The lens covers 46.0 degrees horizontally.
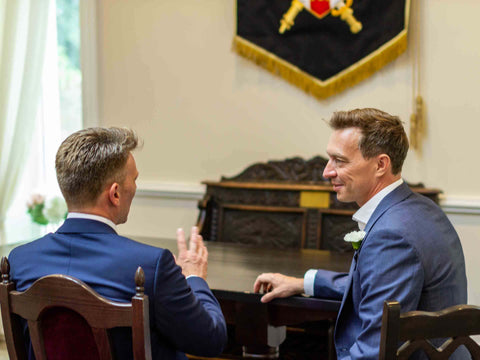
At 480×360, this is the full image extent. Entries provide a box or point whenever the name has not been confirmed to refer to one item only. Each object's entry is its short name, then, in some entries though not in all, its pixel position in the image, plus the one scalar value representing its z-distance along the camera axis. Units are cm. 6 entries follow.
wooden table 237
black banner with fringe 426
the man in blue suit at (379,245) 174
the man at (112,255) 159
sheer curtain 451
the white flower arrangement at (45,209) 442
